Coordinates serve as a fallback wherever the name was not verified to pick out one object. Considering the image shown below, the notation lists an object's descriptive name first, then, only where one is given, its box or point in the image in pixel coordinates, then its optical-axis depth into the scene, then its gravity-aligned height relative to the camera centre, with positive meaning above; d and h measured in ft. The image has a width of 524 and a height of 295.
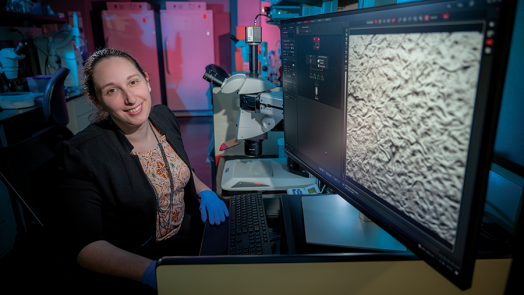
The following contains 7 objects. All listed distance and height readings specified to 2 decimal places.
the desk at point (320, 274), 1.68 -1.13
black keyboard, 2.46 -1.40
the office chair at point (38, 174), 2.93 -1.00
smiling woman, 2.83 -1.23
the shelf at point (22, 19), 9.72 +1.85
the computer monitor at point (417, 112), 1.14 -0.22
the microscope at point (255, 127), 3.85 -0.84
